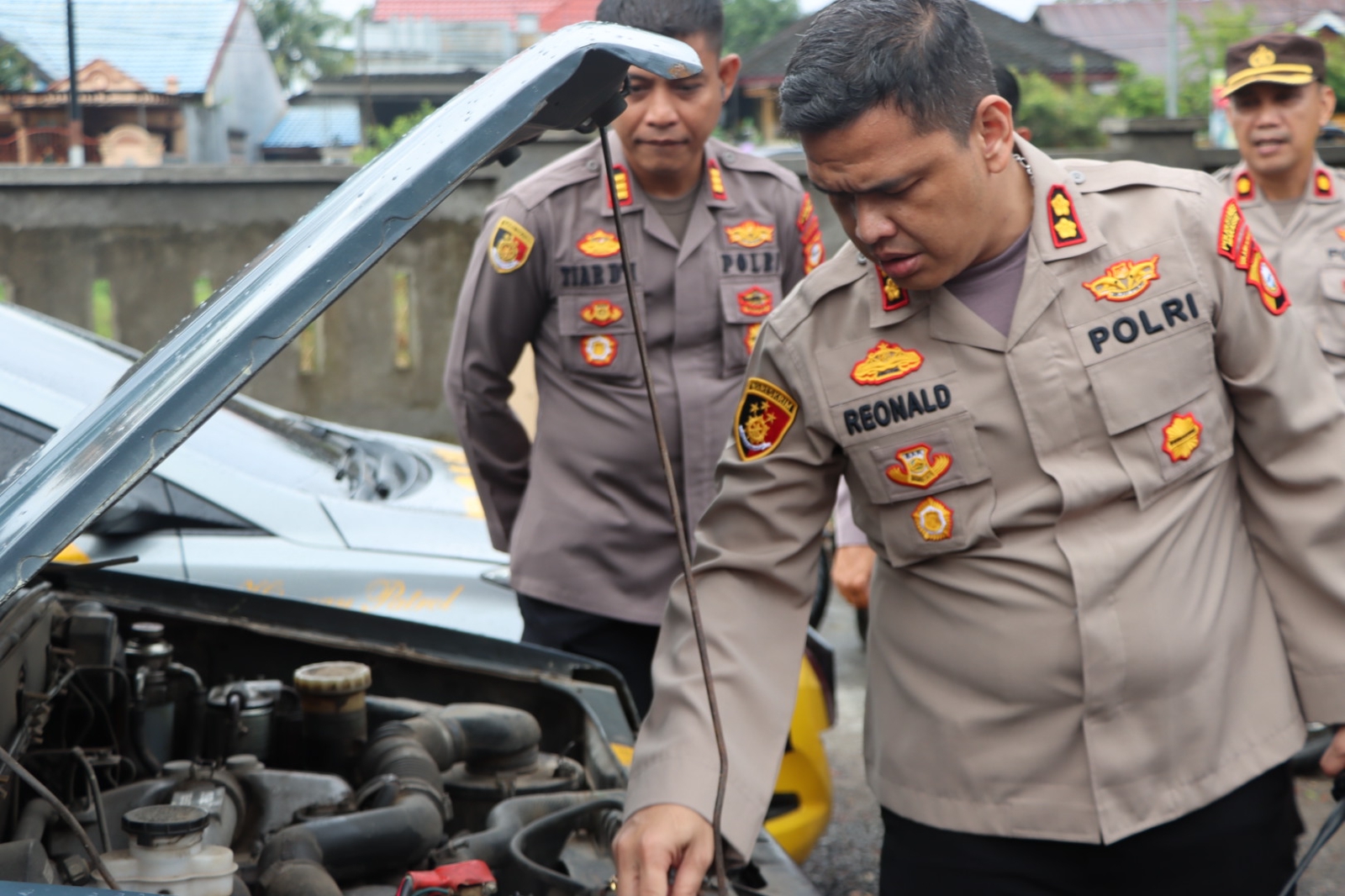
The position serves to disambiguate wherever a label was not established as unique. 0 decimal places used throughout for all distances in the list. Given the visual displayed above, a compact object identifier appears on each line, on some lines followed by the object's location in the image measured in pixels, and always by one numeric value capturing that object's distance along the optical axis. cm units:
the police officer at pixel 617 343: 263
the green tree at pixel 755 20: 3691
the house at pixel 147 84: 1500
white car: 285
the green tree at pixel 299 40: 3478
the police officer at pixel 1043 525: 155
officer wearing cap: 364
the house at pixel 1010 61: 2736
